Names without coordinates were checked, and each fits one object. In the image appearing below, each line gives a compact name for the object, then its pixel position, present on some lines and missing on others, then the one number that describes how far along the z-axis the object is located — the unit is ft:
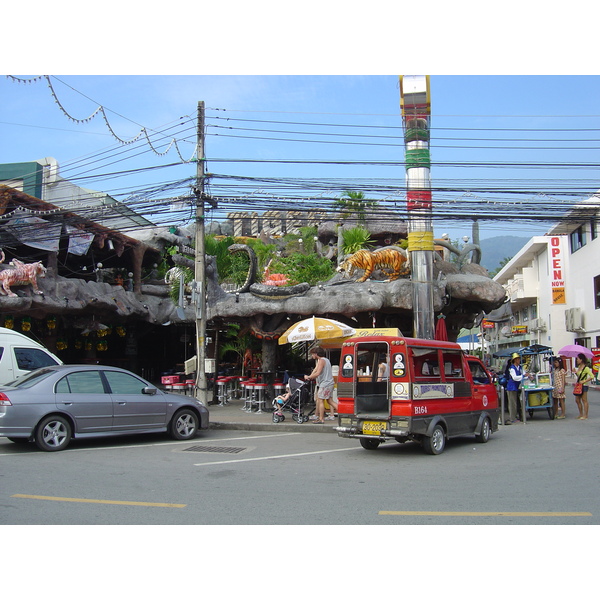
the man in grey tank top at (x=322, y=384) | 44.52
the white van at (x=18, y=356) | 42.55
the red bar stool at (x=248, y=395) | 53.62
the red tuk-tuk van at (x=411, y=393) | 31.01
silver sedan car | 30.86
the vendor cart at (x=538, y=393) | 50.11
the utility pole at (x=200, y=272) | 48.26
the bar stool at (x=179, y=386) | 54.80
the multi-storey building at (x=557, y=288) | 108.88
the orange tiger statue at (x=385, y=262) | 61.62
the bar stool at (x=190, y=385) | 54.86
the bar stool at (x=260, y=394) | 53.26
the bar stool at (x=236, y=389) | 67.62
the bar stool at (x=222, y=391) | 60.45
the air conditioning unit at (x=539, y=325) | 141.59
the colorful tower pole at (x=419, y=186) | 58.23
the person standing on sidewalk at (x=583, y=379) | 47.78
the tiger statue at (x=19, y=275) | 65.26
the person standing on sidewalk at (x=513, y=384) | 47.65
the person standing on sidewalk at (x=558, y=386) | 50.99
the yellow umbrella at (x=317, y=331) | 47.44
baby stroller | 46.11
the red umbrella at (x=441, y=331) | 59.32
